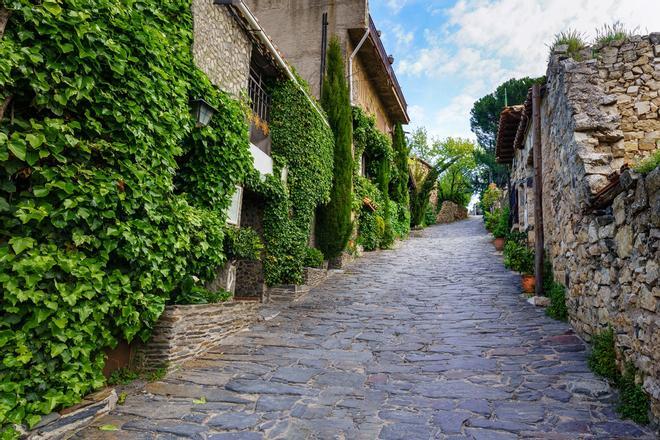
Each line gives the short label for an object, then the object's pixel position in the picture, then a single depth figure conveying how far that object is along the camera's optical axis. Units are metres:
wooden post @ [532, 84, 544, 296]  7.17
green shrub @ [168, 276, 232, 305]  4.98
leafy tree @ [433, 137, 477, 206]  32.50
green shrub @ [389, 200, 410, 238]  17.66
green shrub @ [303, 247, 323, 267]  9.55
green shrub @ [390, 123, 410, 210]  19.15
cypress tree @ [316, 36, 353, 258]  10.66
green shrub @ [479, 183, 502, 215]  24.97
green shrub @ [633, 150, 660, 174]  3.29
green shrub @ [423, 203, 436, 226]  27.77
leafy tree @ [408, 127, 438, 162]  38.47
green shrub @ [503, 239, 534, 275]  7.88
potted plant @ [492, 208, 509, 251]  13.98
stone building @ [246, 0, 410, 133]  12.59
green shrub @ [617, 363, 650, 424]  3.15
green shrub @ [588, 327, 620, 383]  3.81
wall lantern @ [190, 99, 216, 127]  5.38
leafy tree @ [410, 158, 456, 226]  24.09
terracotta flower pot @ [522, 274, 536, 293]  7.52
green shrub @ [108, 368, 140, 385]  4.04
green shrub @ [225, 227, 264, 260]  6.71
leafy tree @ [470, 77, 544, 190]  35.31
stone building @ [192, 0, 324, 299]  6.19
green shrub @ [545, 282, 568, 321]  5.87
